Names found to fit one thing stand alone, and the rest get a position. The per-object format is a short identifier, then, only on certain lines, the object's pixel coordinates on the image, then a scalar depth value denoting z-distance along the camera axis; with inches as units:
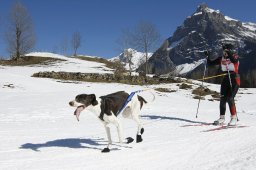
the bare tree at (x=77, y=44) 3427.2
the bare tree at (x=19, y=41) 2413.9
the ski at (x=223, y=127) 405.4
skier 452.1
